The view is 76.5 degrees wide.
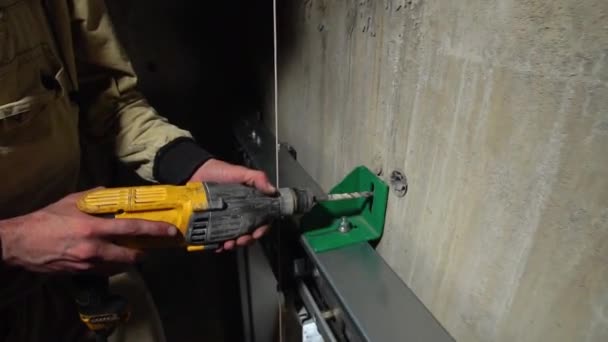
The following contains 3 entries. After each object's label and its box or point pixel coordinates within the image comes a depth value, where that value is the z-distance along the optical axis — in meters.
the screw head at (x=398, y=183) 0.52
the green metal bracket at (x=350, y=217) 0.59
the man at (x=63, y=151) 0.53
